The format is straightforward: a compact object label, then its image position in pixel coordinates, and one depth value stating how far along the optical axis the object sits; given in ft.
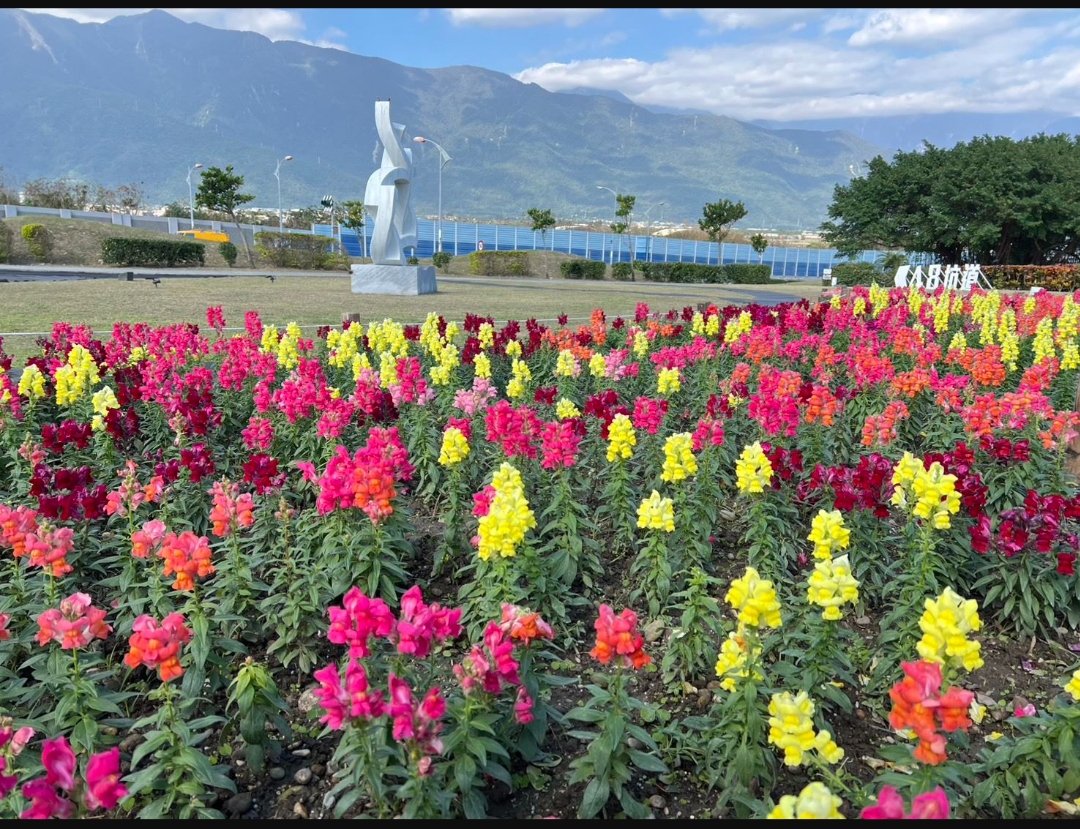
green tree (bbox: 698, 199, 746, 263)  191.93
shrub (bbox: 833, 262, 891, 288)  136.05
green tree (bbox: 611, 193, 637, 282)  183.73
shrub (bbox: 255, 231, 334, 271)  138.00
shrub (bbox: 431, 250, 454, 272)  155.33
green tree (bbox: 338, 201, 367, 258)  203.82
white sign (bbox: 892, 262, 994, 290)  81.44
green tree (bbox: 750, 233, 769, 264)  210.28
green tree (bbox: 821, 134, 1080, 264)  124.47
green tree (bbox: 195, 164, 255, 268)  151.64
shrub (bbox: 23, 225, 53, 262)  115.14
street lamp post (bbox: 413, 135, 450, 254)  163.82
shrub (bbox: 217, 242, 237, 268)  126.98
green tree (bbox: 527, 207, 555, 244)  186.60
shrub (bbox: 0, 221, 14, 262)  111.96
